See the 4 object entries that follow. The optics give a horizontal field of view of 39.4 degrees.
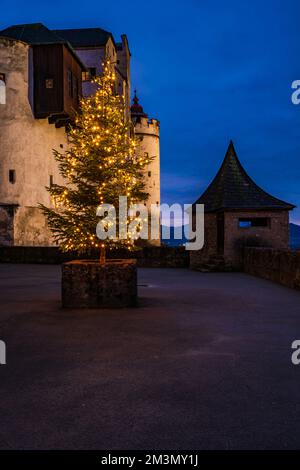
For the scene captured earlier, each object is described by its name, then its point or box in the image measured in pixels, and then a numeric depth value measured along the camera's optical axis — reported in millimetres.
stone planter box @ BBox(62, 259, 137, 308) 9172
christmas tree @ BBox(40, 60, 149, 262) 10227
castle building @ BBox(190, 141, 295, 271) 18234
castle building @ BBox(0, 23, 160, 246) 28141
